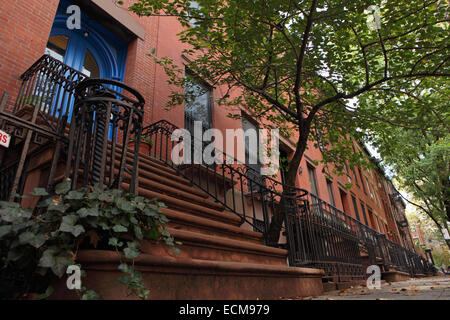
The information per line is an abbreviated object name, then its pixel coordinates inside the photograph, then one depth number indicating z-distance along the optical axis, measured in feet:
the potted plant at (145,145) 21.36
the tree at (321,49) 15.75
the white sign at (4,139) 9.22
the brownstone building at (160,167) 8.63
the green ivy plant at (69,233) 5.53
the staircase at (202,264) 6.29
